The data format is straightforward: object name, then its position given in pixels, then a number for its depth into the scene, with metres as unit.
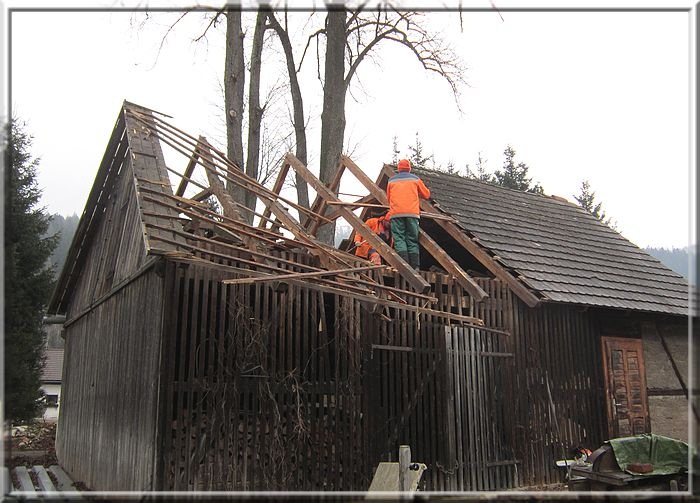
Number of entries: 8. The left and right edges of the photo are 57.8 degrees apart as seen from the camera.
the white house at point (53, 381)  34.00
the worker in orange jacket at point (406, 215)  9.68
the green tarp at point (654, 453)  7.48
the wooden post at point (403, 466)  6.64
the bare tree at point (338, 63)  14.88
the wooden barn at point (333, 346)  7.68
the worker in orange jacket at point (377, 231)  10.67
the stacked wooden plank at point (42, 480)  10.51
